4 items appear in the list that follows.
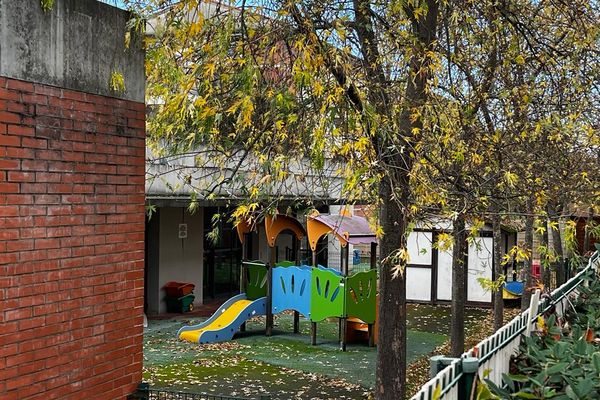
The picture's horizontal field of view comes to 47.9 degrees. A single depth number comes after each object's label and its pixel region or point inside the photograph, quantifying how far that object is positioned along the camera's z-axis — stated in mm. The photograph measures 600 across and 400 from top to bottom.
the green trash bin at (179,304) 17906
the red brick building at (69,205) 4172
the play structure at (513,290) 19841
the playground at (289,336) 11125
